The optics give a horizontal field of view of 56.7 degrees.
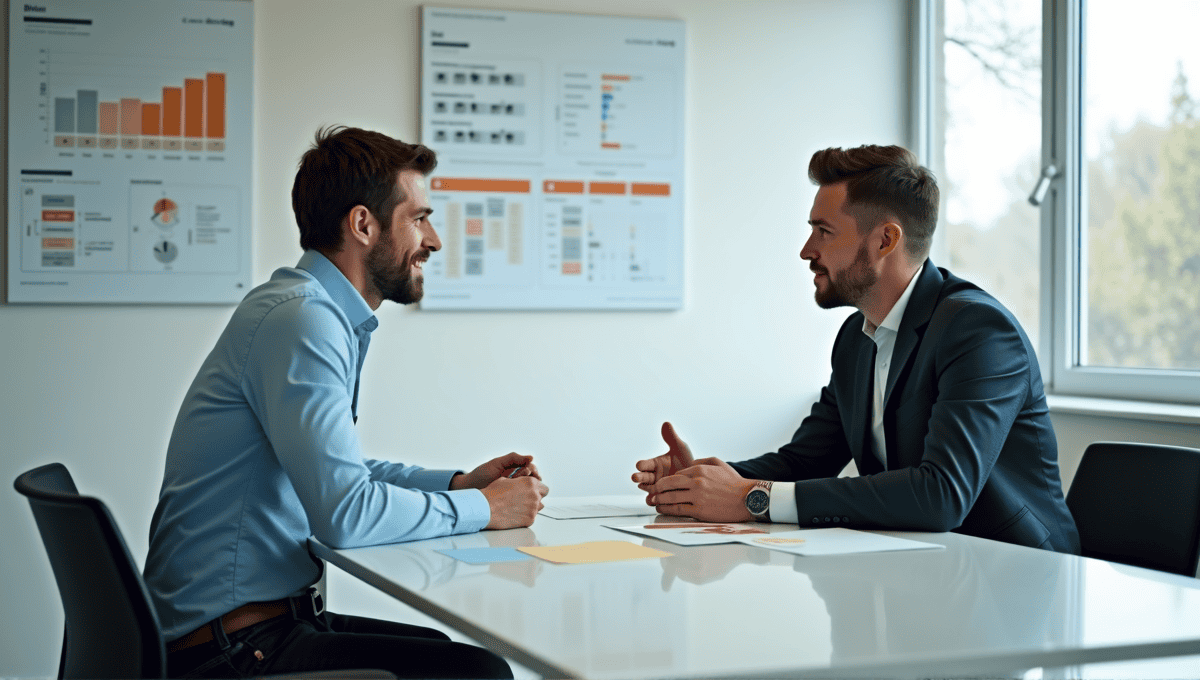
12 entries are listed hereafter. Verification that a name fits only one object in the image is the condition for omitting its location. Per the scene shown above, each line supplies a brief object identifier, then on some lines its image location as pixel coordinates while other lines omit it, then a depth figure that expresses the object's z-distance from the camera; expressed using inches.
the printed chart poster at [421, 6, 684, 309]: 147.3
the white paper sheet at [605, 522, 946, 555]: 67.4
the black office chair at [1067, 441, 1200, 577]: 79.8
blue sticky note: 62.5
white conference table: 42.2
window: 125.6
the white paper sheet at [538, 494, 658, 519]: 84.5
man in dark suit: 77.0
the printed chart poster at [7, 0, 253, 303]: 134.6
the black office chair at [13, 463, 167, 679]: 50.7
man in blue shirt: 65.9
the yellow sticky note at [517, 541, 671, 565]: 62.9
